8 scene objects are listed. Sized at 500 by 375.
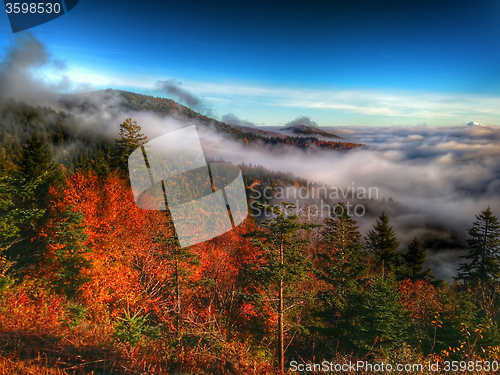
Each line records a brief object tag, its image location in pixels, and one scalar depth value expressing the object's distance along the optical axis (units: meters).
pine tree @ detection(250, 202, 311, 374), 11.33
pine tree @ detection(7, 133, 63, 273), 13.71
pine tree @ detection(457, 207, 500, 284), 33.62
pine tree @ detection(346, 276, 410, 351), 14.41
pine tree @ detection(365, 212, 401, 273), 37.19
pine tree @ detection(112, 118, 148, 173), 31.83
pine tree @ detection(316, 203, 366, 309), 18.50
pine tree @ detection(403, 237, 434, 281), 38.28
